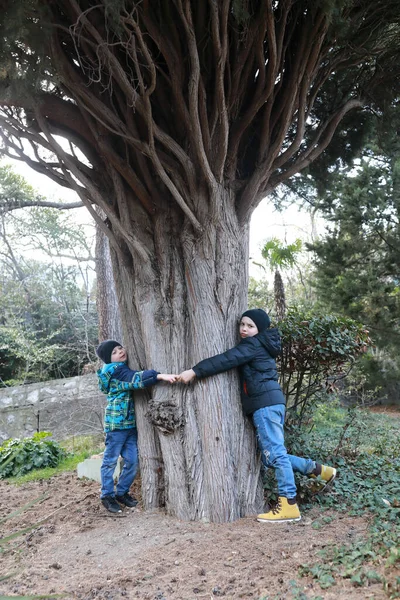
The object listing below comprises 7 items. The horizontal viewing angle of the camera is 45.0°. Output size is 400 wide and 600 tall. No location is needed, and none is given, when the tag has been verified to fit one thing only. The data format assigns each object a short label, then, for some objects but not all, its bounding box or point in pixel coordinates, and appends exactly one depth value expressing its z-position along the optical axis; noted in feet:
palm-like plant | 28.48
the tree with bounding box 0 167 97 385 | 40.09
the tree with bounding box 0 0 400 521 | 12.32
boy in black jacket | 12.61
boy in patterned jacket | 14.37
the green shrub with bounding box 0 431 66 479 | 22.35
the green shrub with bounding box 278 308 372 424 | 15.20
